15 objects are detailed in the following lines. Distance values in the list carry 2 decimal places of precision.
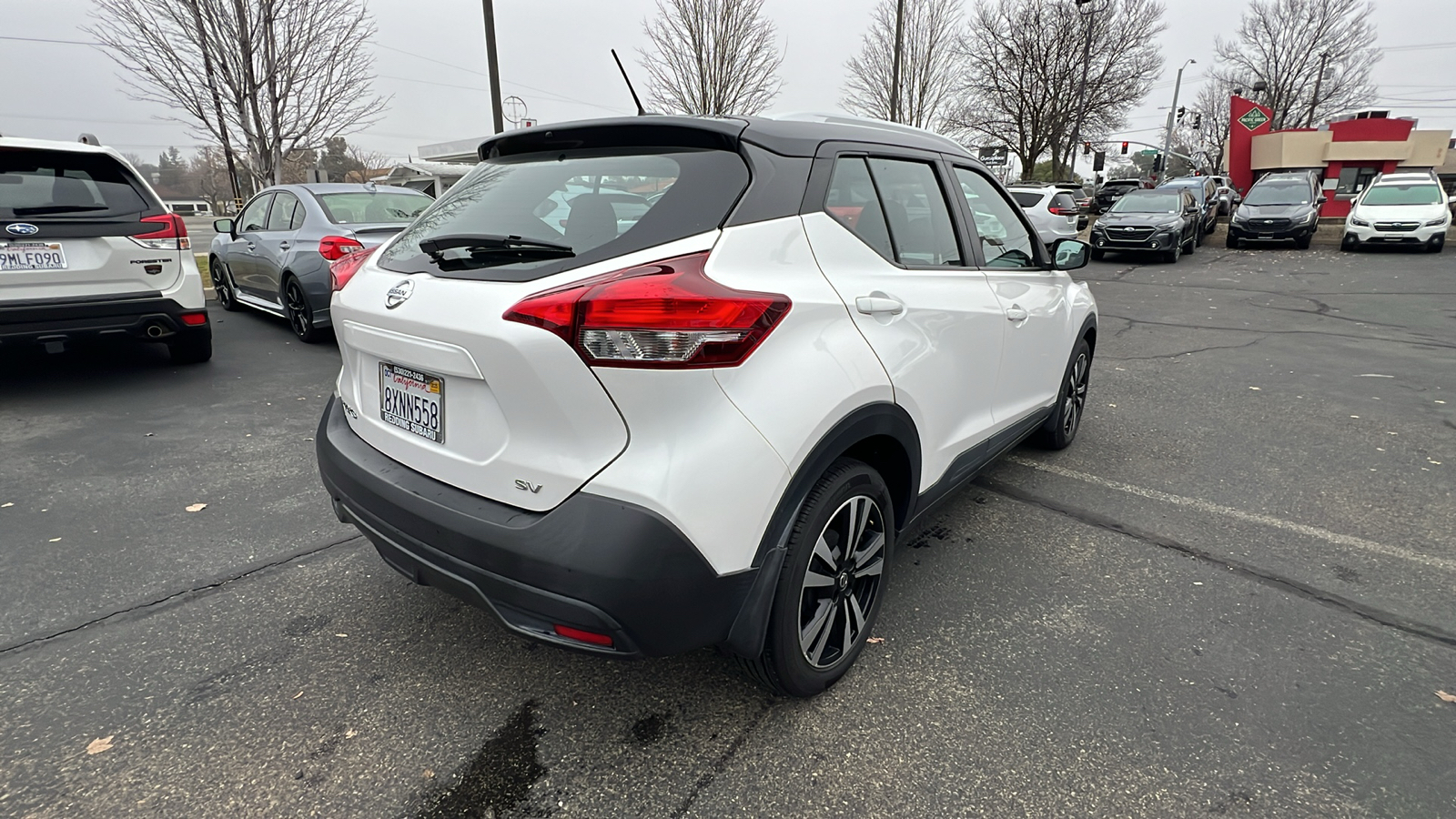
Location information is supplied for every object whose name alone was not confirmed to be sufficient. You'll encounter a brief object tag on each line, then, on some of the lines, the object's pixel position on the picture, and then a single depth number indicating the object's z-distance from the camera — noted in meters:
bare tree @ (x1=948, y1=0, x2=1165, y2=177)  28.77
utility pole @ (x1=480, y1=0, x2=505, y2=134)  14.10
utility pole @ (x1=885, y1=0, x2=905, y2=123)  20.92
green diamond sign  29.33
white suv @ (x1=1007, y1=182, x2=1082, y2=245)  15.44
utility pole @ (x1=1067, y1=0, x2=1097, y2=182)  25.80
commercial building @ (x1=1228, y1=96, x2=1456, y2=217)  30.20
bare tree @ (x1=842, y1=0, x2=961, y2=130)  24.94
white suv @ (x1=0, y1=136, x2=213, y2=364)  5.15
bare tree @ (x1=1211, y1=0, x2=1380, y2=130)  42.50
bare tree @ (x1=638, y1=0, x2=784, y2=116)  19.25
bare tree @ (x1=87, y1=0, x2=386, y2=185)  11.77
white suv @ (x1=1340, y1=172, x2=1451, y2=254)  15.91
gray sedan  7.08
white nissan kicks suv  1.83
